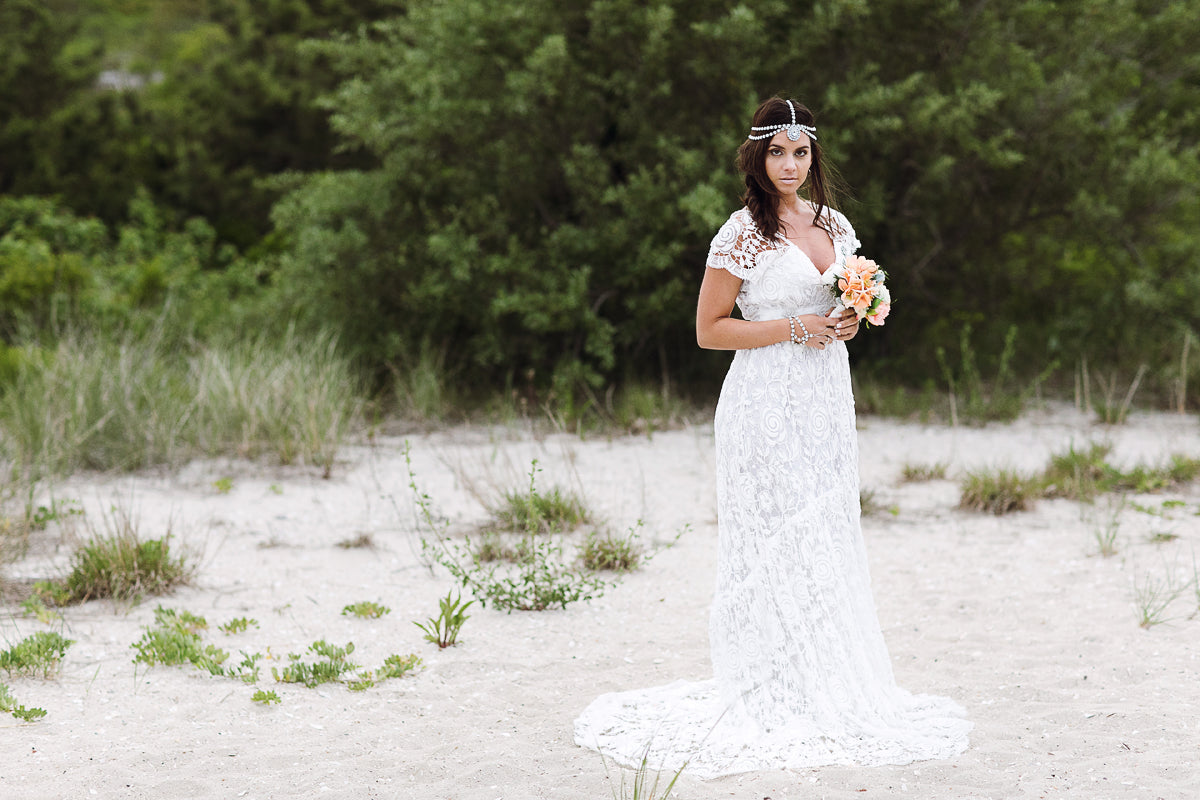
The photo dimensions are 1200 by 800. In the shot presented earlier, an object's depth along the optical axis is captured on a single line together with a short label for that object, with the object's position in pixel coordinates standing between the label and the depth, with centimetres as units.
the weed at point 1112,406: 1006
